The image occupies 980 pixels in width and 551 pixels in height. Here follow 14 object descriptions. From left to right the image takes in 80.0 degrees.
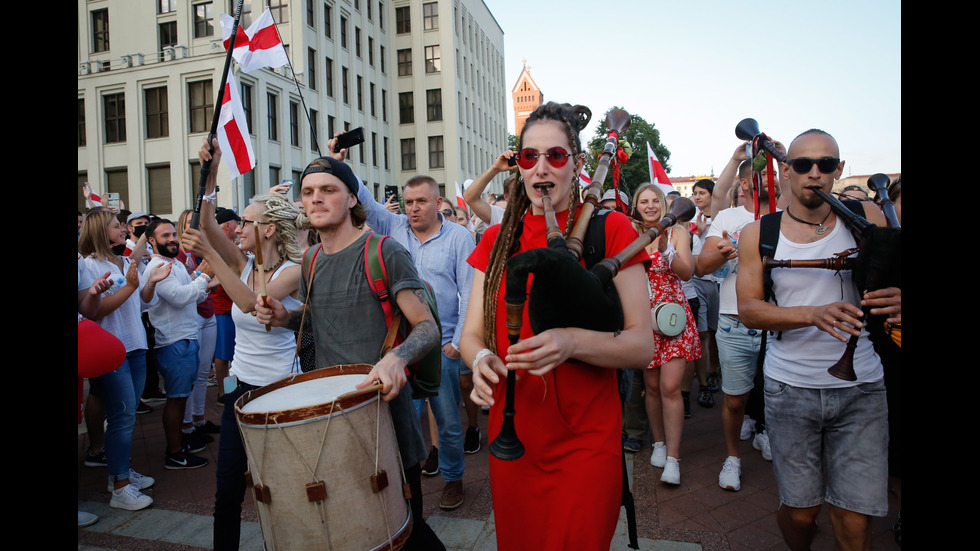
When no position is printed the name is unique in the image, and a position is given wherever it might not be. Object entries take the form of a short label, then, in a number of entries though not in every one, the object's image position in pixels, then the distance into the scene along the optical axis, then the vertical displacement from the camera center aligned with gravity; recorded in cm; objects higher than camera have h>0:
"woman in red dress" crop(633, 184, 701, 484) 448 -81
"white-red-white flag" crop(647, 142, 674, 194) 736 +98
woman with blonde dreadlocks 315 -22
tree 4972 +929
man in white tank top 257 -67
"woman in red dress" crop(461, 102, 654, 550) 192 -49
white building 2639 +819
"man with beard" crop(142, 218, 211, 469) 511 -77
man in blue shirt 476 +6
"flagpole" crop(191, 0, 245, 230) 347 +71
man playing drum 271 -22
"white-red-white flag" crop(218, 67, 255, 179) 444 +95
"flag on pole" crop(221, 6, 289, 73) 477 +178
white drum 210 -80
